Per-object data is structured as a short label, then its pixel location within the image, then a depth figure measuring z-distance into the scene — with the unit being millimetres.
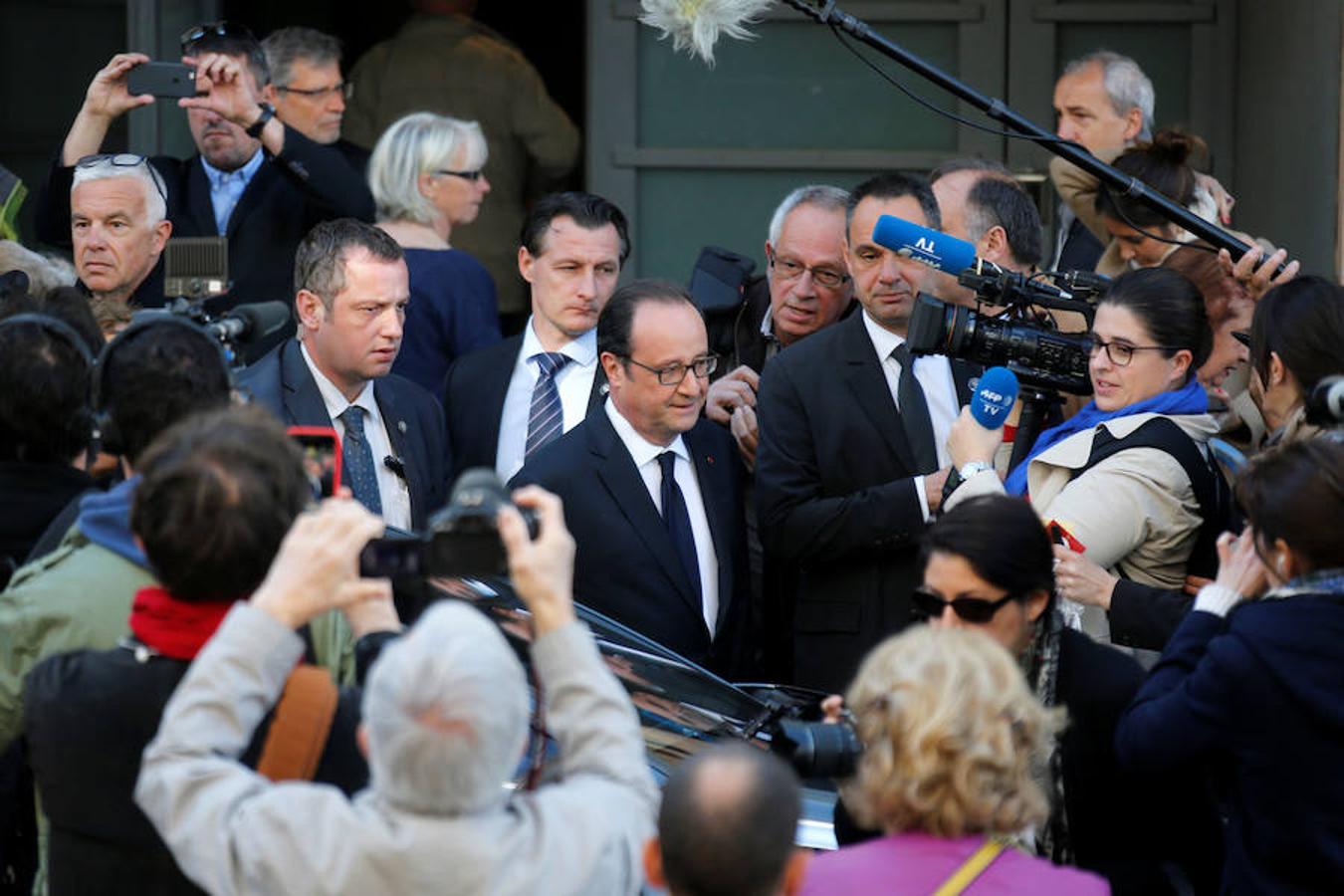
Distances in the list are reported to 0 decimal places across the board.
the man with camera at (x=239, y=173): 12672
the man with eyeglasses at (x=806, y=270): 12875
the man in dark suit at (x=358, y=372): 11039
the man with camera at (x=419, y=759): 5492
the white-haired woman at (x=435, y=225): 13633
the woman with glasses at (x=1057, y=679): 7762
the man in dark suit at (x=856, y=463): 11180
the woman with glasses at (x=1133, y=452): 9656
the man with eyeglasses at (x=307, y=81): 14852
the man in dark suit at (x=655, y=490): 10945
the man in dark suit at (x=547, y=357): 12398
